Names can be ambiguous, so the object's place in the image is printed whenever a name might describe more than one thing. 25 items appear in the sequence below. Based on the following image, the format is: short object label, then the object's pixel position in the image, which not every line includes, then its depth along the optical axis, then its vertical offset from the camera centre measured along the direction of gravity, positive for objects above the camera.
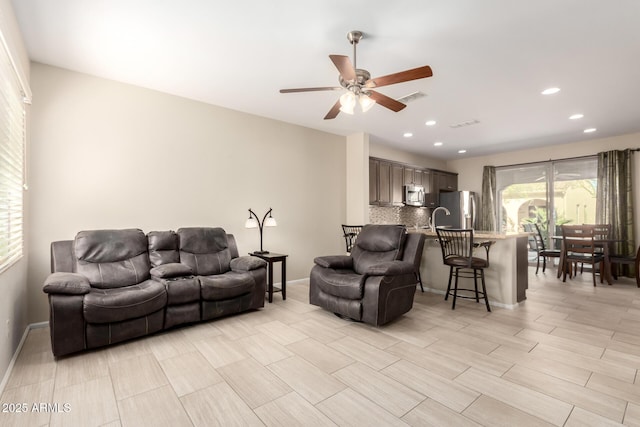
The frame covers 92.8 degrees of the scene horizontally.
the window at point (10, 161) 2.11 +0.44
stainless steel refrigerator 7.23 +0.14
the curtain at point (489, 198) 7.50 +0.41
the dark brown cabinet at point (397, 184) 6.44 +0.68
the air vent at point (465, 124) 4.96 +1.52
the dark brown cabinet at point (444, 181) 7.58 +0.88
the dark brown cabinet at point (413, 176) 6.78 +0.90
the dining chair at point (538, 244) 5.86 -0.67
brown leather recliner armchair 3.02 -0.67
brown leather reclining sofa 2.45 -0.66
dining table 5.06 -0.67
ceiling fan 2.26 +1.07
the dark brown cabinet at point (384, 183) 6.16 +0.66
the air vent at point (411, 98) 3.81 +1.52
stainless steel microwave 6.68 +0.45
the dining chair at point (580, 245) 5.05 -0.54
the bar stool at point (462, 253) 3.60 -0.50
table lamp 4.20 -0.08
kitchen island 3.78 -0.70
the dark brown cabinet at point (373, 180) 6.00 +0.70
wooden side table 4.00 -0.74
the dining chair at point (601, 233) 5.40 -0.34
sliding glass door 6.34 +0.46
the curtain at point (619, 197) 5.70 +0.31
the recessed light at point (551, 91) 3.65 +1.51
